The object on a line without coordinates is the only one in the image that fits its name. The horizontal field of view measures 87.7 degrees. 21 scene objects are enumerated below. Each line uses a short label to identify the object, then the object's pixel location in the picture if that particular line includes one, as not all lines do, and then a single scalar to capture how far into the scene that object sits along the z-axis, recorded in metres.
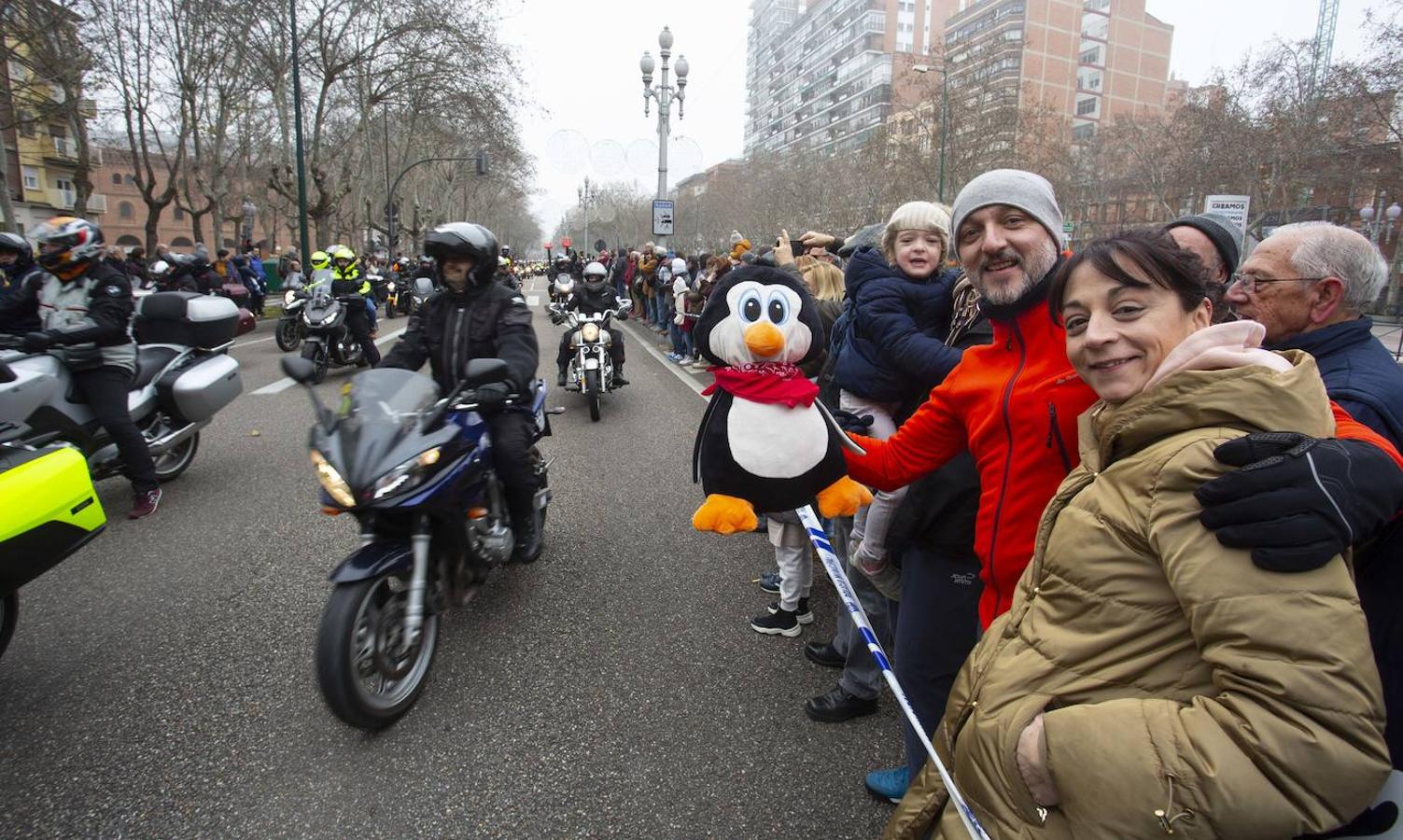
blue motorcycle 2.50
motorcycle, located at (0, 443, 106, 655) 2.28
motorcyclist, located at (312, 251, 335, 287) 10.62
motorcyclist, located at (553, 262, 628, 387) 9.12
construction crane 24.09
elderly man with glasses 1.66
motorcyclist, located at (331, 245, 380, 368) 10.45
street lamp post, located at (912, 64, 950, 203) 22.03
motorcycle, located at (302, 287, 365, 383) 9.94
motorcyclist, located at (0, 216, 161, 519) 4.39
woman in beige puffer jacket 0.87
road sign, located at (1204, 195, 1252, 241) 14.53
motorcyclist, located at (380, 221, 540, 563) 3.42
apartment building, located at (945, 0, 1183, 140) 71.62
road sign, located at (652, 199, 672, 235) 18.53
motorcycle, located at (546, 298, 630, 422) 8.01
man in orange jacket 1.61
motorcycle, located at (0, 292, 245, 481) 4.26
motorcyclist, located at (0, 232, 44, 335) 5.47
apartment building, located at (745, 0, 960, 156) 92.31
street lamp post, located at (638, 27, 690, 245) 19.55
